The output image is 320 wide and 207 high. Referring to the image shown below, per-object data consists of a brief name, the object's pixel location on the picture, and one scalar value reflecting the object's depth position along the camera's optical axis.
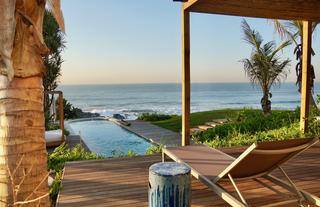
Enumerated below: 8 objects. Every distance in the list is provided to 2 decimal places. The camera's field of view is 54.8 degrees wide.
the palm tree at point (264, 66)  13.78
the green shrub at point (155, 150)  6.71
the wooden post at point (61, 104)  9.37
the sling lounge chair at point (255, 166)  2.83
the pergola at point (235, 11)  5.66
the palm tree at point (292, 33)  11.22
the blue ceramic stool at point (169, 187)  2.48
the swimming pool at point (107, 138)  11.09
